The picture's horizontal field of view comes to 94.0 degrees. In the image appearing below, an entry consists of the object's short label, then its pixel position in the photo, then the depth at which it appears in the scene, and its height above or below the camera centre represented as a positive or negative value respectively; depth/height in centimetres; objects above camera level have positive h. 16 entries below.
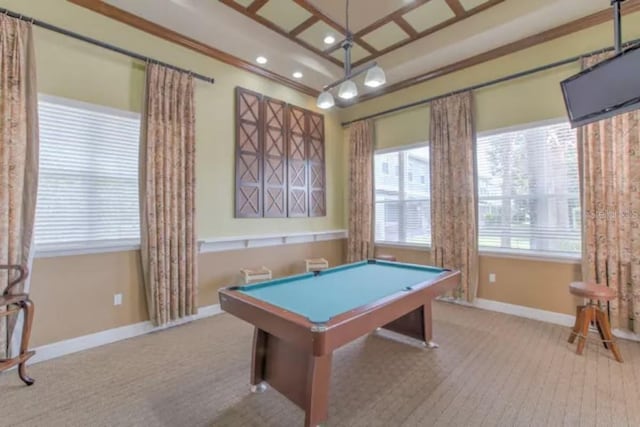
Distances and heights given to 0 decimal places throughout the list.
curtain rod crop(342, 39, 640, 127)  329 +177
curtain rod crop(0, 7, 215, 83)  268 +179
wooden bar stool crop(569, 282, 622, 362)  269 -98
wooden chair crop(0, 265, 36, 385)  230 -81
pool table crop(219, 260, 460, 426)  166 -61
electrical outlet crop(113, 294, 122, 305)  322 -90
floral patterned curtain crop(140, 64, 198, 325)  334 +23
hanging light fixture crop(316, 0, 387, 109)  288 +133
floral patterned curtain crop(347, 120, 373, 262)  540 +42
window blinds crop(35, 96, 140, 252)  287 +41
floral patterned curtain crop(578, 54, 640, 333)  306 +3
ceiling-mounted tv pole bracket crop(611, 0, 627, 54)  246 +158
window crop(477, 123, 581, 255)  356 +30
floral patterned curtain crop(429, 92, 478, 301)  413 +35
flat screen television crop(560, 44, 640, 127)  225 +104
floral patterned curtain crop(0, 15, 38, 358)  255 +57
